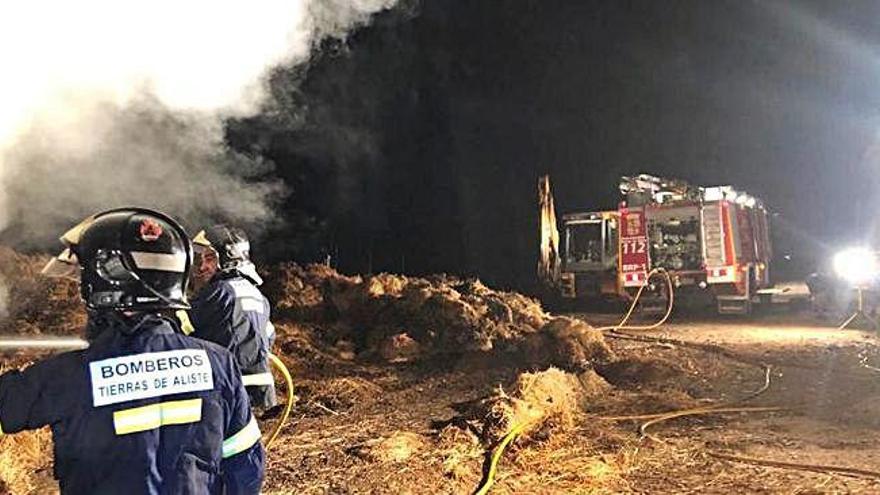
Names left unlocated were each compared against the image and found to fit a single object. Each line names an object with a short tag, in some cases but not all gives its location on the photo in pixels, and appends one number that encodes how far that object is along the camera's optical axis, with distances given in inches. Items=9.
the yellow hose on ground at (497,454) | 183.0
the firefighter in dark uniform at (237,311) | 171.0
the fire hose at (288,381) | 176.6
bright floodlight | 540.4
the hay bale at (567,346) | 364.8
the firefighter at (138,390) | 73.4
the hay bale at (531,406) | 231.5
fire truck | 610.2
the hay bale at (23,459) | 185.6
